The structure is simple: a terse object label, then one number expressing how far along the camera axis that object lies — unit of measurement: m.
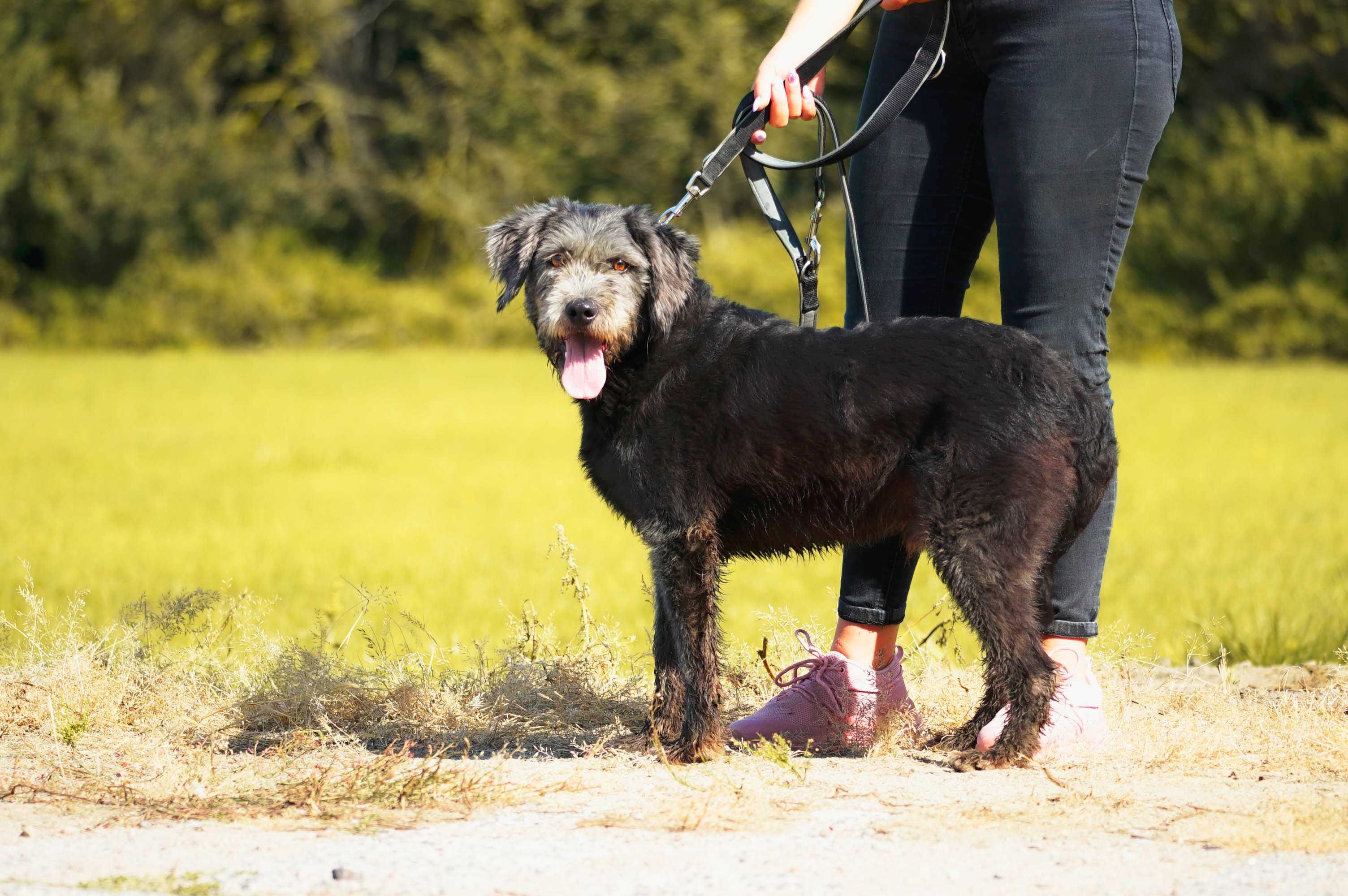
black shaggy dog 7.50
